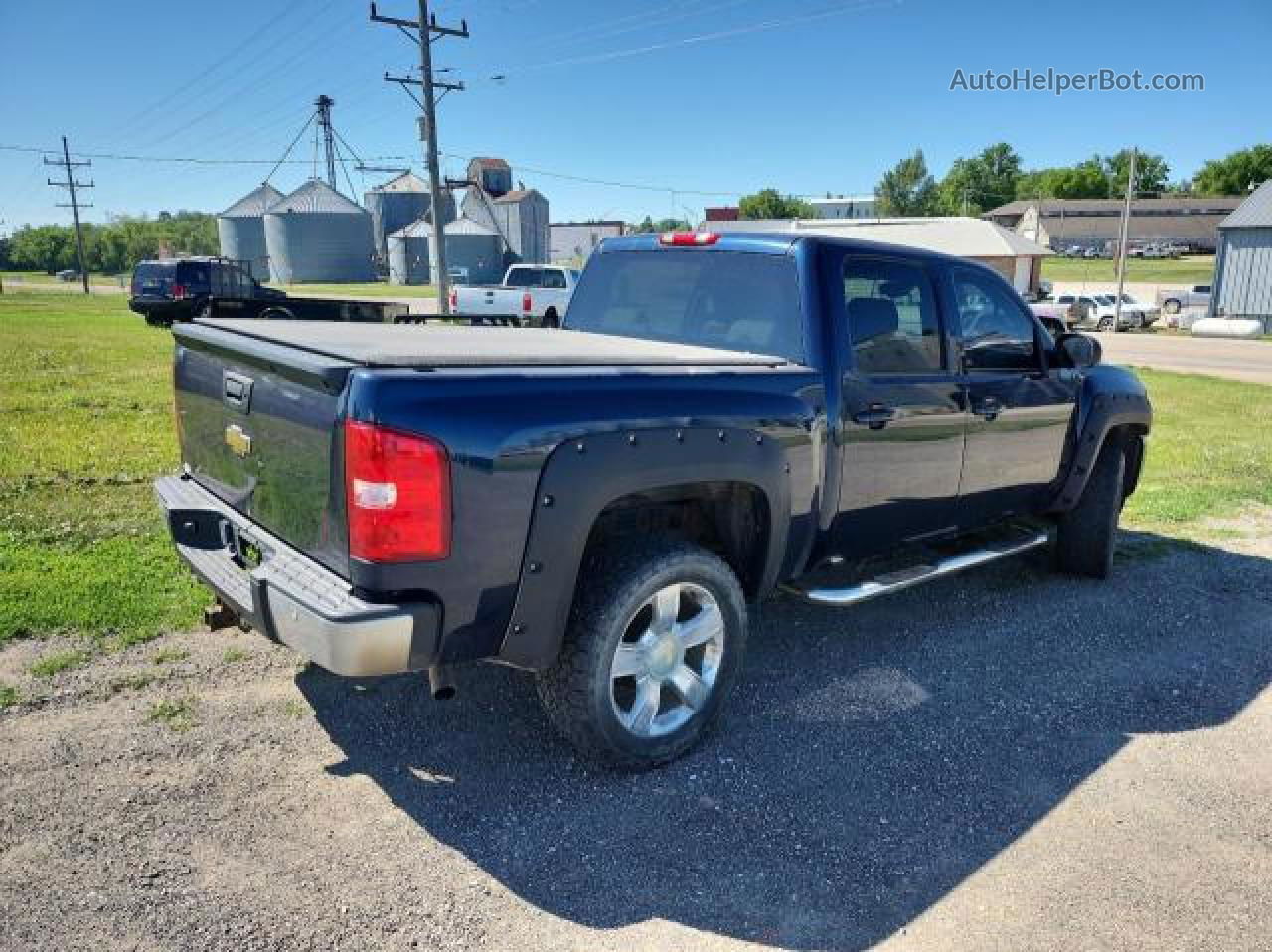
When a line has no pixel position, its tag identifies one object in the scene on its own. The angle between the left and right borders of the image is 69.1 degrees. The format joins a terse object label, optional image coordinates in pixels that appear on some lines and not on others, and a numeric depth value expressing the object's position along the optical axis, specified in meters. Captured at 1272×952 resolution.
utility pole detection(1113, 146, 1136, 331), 33.62
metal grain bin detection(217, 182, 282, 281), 77.56
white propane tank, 31.17
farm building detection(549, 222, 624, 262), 83.50
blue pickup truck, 2.58
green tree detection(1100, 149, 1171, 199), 130.25
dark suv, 23.94
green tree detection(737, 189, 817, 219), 112.31
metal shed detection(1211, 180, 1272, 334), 33.38
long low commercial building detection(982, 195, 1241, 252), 102.12
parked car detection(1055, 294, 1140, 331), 34.97
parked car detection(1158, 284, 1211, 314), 37.09
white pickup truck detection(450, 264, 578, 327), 22.62
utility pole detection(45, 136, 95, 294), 64.88
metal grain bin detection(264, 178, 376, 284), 73.75
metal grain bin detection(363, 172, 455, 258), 80.06
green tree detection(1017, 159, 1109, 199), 133.25
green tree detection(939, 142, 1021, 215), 130.75
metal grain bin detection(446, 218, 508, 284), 68.12
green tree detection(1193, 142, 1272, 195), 112.62
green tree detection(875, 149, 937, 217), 122.25
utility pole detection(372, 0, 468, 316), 25.41
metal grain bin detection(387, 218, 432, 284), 73.12
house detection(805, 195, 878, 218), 142.62
